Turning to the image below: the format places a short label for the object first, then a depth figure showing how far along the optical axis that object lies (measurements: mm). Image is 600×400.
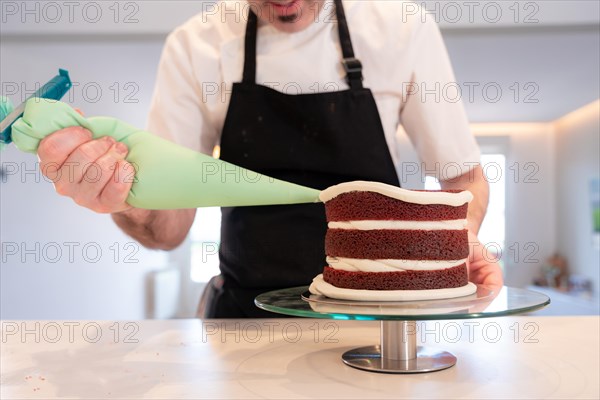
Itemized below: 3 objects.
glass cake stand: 664
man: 1335
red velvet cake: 830
